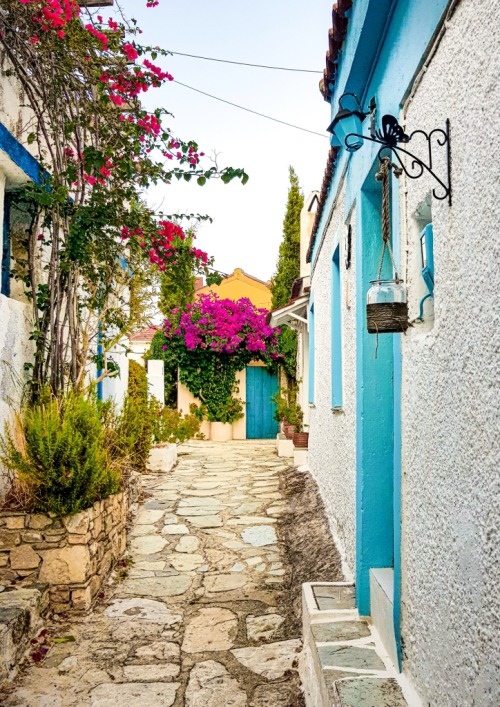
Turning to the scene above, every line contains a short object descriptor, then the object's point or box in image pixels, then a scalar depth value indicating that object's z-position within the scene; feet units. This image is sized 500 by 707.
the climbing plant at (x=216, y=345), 47.50
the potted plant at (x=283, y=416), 36.09
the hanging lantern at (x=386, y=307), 7.22
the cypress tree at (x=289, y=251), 55.16
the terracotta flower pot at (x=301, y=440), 30.04
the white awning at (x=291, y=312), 31.24
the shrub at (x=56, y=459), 13.74
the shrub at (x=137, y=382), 32.03
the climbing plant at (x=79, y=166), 15.97
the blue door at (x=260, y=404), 50.90
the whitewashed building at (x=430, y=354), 4.76
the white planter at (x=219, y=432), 48.34
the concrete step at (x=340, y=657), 7.13
